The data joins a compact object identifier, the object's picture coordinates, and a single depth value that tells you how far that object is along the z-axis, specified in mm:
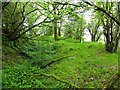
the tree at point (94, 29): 10208
